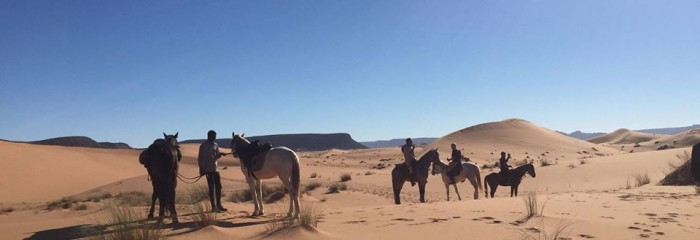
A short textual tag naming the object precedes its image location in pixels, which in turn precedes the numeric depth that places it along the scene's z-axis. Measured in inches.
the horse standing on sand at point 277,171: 346.9
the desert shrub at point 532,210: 305.4
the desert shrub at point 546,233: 237.1
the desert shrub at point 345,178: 1107.9
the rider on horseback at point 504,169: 713.5
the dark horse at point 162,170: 333.7
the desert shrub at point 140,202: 577.9
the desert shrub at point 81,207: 579.5
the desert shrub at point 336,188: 831.0
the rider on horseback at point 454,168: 671.8
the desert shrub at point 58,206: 657.0
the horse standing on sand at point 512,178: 701.8
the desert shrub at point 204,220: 292.4
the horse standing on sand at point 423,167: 589.3
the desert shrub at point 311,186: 859.9
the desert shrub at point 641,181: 707.3
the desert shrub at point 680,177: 666.8
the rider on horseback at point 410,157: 582.6
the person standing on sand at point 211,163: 402.6
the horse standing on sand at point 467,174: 672.9
